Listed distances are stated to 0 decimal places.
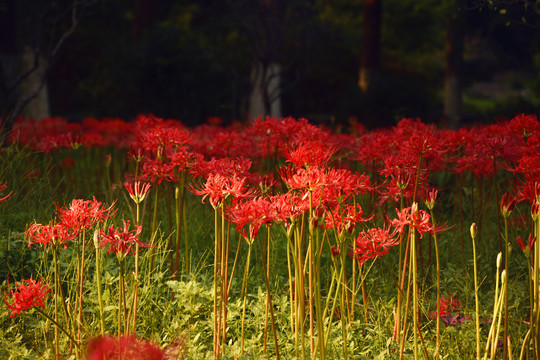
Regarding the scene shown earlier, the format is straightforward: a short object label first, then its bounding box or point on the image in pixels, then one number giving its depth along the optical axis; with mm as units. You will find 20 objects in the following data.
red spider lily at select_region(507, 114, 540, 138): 7848
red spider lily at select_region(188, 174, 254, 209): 4957
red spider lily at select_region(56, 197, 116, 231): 4746
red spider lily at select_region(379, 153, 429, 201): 6244
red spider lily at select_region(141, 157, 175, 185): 6867
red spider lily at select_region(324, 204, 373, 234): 5186
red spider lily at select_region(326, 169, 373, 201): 5027
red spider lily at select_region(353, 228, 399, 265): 5336
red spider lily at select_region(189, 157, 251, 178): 6051
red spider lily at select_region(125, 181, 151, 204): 4990
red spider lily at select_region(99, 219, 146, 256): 4375
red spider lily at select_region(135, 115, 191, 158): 6977
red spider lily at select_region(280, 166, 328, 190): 4715
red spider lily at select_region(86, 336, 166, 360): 3248
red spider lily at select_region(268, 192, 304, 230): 4535
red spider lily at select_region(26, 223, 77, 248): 4676
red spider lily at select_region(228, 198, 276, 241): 4520
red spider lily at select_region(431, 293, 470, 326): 6840
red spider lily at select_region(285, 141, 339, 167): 5539
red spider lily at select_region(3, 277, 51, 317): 4586
